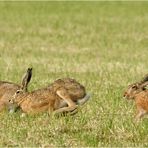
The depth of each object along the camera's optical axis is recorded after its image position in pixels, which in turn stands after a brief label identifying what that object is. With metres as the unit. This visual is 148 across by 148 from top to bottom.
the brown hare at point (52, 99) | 18.62
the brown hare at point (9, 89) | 19.26
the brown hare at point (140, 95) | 17.73
